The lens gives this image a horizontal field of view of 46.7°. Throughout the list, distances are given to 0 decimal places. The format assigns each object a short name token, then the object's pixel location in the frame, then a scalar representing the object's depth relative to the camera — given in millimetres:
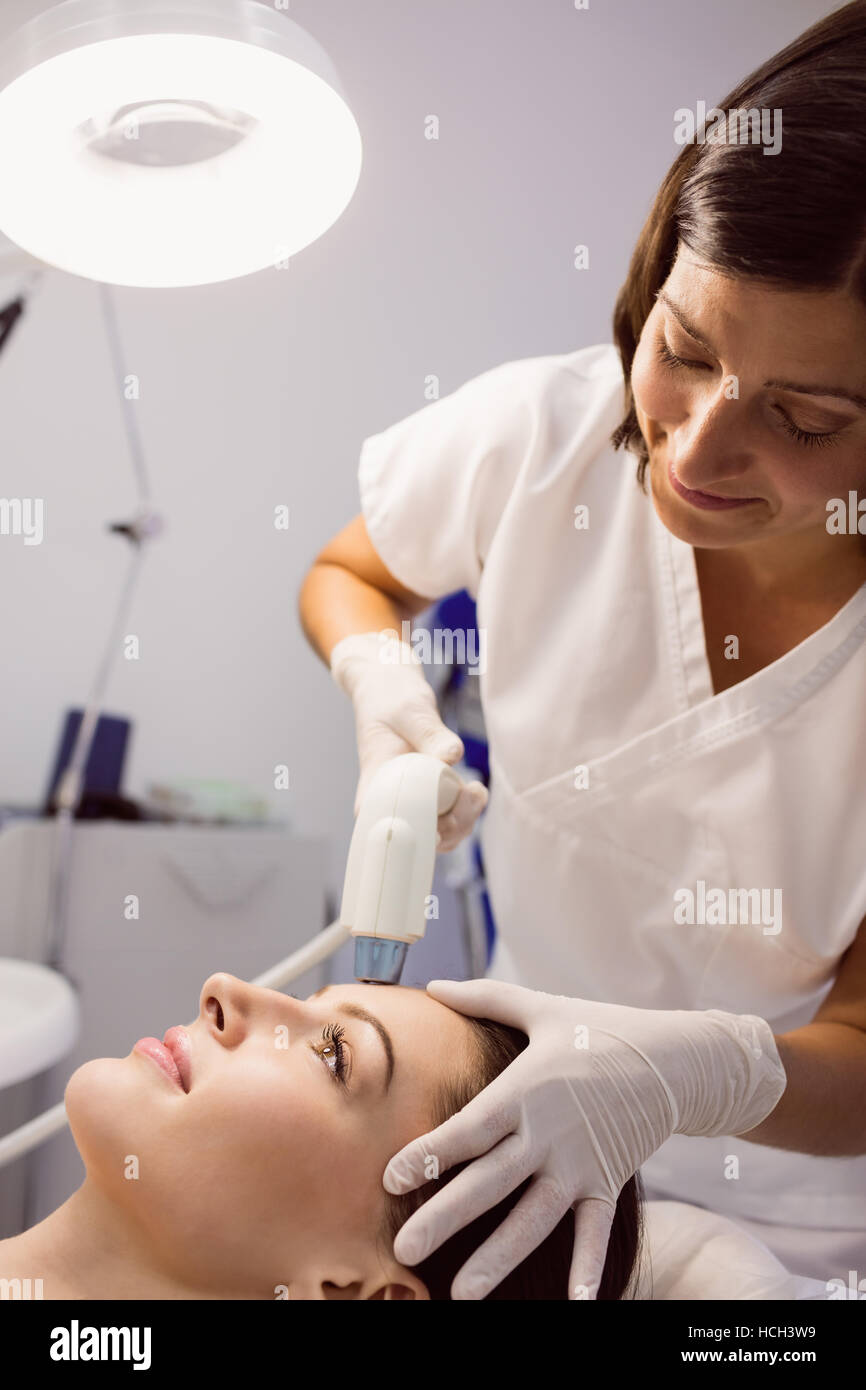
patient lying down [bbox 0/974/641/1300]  835
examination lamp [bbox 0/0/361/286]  653
